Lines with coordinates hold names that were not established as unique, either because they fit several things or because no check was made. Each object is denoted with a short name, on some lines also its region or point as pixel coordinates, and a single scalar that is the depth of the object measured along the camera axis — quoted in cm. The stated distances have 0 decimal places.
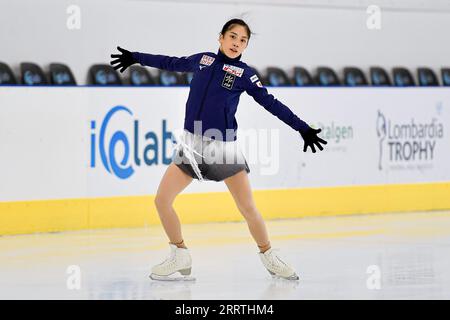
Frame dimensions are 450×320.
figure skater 1623
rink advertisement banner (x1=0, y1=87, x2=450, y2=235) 2339
